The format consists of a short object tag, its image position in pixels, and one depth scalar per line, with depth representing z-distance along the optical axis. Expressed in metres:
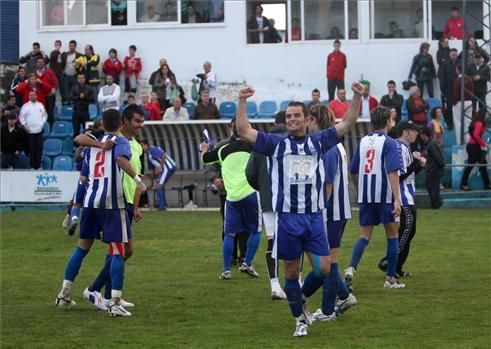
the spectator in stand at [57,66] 30.80
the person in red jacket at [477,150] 26.69
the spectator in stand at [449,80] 28.95
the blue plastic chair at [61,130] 29.86
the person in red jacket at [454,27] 30.33
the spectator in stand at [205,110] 28.64
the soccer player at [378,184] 12.73
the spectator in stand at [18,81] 29.55
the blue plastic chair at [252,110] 29.61
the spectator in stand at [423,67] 29.22
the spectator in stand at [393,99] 27.80
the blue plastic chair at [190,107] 29.72
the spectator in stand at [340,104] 27.52
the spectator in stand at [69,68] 30.64
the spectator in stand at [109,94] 29.38
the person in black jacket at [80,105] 29.52
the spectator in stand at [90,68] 30.27
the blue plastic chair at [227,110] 29.72
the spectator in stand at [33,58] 30.72
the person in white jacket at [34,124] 28.28
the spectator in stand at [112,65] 30.67
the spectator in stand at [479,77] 28.47
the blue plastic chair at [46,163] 29.05
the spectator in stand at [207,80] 29.90
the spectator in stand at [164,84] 29.80
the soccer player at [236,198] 14.25
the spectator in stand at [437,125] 26.73
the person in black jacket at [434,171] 24.86
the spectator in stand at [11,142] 28.41
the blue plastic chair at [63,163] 28.47
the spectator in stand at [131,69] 30.97
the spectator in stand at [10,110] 28.62
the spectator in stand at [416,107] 27.67
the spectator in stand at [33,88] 29.39
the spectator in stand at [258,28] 31.22
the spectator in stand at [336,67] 29.41
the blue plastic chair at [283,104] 29.71
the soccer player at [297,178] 9.84
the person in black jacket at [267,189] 12.19
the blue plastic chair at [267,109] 29.52
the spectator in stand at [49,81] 29.98
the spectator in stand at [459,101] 28.42
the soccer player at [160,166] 25.62
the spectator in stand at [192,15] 31.84
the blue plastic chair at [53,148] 29.39
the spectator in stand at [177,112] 28.64
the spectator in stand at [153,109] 29.08
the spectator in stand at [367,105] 28.42
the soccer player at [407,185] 13.55
